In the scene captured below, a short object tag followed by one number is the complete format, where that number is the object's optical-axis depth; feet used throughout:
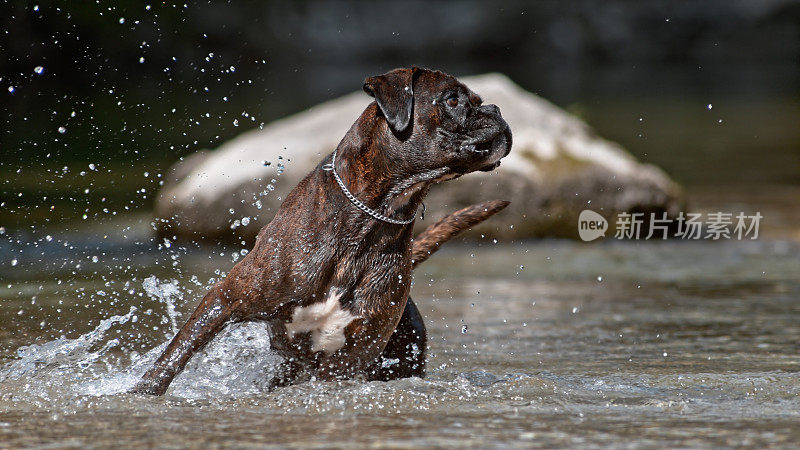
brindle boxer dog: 32.01
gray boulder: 69.62
